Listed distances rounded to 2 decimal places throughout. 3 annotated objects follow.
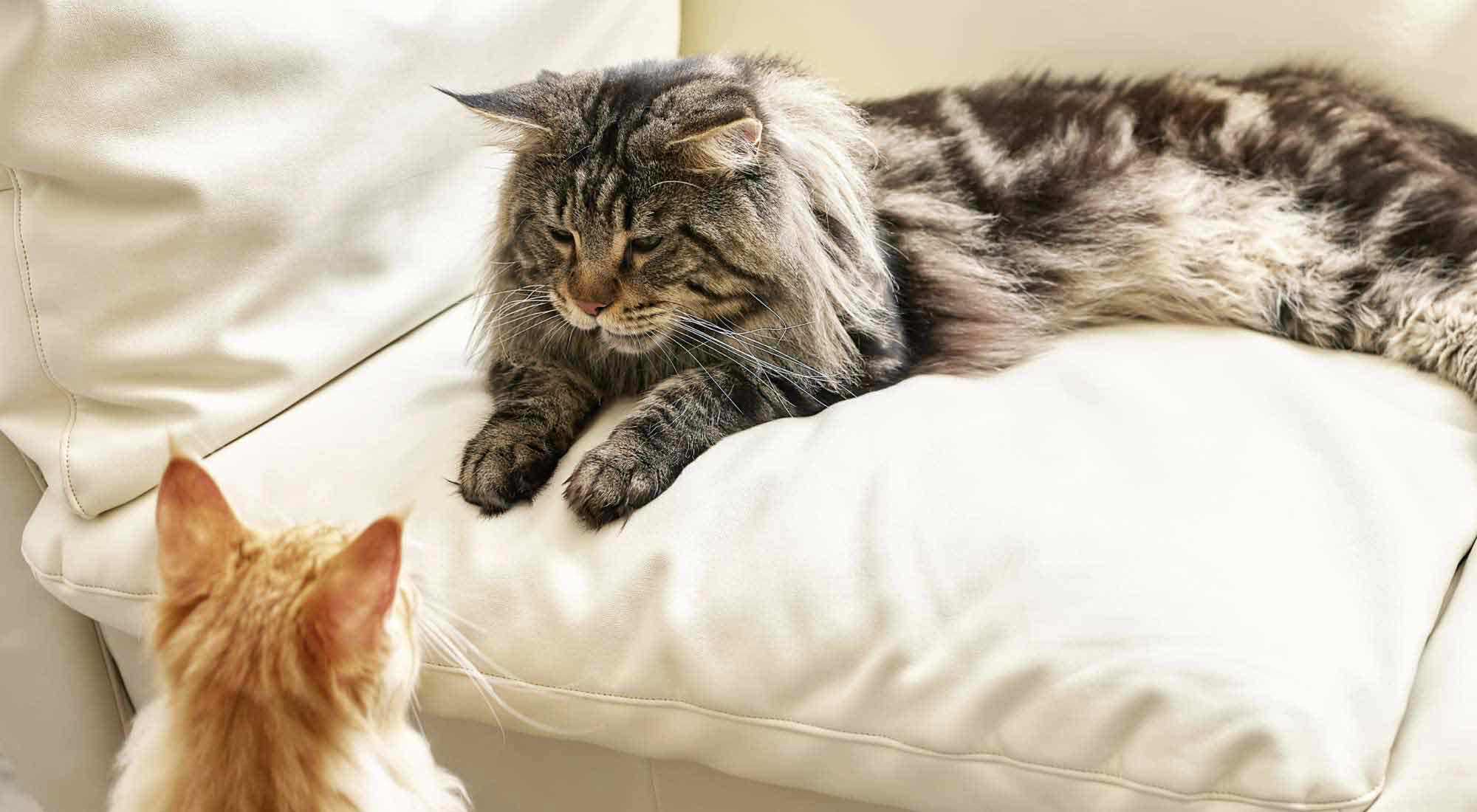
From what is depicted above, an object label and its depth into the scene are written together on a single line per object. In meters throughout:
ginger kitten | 0.78
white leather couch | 0.86
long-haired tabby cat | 1.17
